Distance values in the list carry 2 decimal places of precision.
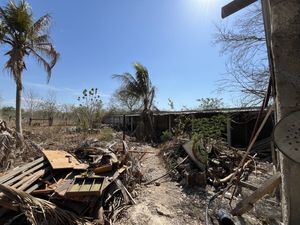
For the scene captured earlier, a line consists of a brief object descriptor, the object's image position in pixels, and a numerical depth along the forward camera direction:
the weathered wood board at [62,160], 3.49
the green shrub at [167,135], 8.44
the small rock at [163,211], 3.05
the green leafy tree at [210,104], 12.31
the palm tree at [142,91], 11.20
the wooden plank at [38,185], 2.88
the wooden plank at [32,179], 2.88
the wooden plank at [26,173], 2.95
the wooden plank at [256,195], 1.60
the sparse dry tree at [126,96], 11.87
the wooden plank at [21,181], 2.88
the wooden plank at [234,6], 1.40
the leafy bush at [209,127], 4.71
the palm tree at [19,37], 7.18
